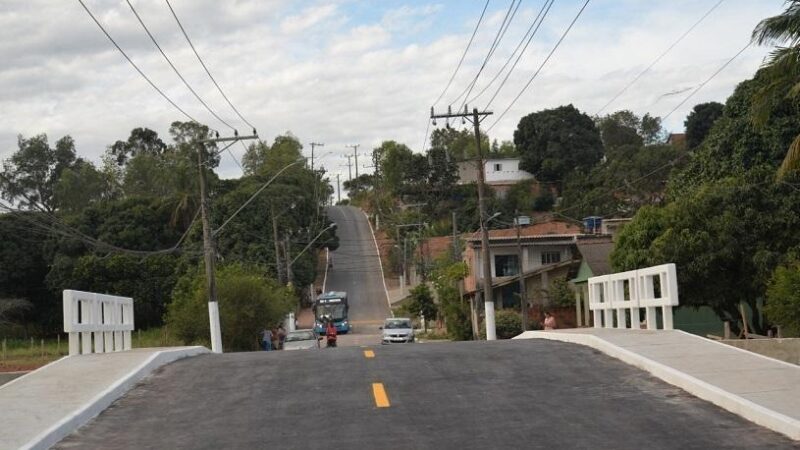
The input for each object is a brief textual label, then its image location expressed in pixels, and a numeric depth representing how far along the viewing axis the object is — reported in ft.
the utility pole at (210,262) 116.88
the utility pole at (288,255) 222.50
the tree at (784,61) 57.16
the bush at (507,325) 174.81
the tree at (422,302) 240.53
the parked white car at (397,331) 178.50
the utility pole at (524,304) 155.95
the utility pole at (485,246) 136.07
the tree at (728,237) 109.09
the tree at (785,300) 93.86
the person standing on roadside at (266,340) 135.44
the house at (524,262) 196.34
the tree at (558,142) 327.47
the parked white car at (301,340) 138.31
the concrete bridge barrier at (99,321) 57.72
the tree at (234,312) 135.13
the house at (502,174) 354.74
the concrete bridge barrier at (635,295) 61.67
